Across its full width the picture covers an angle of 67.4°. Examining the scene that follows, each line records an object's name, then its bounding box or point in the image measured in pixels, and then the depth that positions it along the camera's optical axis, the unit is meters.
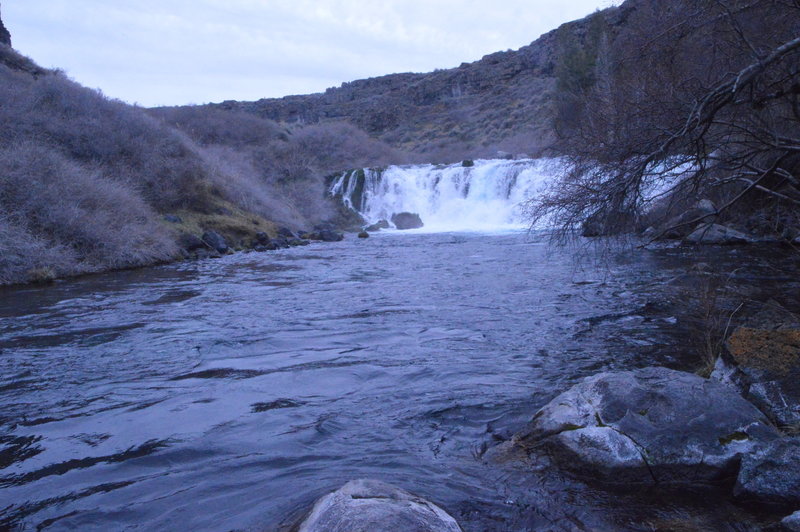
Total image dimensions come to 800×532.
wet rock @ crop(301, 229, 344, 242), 27.67
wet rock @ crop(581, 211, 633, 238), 7.11
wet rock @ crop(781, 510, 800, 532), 3.06
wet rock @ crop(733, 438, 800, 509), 3.41
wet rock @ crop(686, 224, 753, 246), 14.65
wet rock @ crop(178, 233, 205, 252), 20.83
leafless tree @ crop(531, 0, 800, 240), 6.64
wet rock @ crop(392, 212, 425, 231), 34.38
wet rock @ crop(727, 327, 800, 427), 4.36
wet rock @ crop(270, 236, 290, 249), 23.47
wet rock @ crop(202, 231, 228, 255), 21.50
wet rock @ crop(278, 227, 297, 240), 27.17
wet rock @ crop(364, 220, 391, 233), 34.48
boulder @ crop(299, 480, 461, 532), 2.85
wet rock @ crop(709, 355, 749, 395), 4.66
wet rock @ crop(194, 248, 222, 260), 20.09
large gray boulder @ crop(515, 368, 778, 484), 3.82
